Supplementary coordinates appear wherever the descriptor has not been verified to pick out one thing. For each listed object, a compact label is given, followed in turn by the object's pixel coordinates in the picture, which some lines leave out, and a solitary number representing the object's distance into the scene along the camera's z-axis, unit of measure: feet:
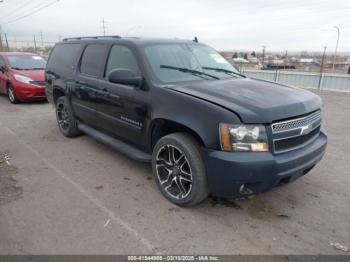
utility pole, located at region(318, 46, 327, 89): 42.53
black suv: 9.18
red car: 29.30
